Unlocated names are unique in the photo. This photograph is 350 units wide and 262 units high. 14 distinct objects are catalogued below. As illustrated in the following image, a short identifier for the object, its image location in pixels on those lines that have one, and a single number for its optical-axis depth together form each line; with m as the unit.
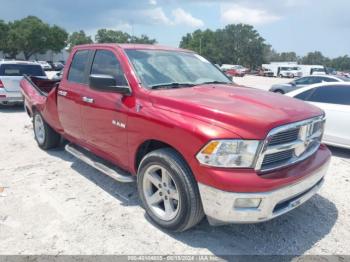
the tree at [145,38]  91.24
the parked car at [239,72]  51.36
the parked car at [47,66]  49.59
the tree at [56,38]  70.99
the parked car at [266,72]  61.01
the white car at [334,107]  6.39
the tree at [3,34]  64.36
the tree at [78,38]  88.38
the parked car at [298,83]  15.34
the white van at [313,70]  44.31
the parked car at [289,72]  53.94
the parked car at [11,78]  10.63
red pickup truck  2.87
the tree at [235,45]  103.56
